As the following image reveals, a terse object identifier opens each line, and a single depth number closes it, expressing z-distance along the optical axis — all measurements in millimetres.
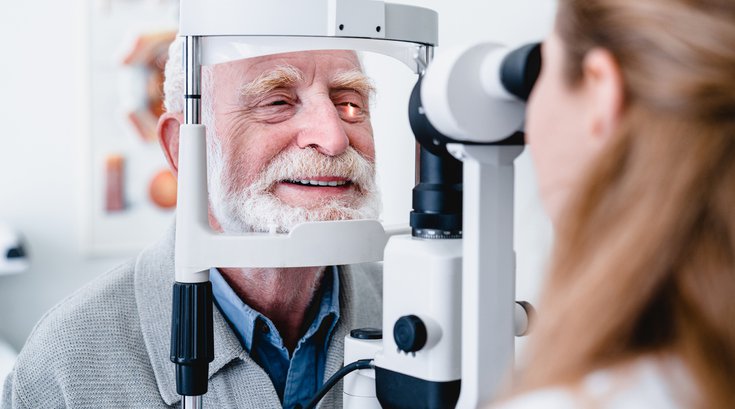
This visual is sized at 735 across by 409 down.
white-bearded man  1328
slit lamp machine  1116
